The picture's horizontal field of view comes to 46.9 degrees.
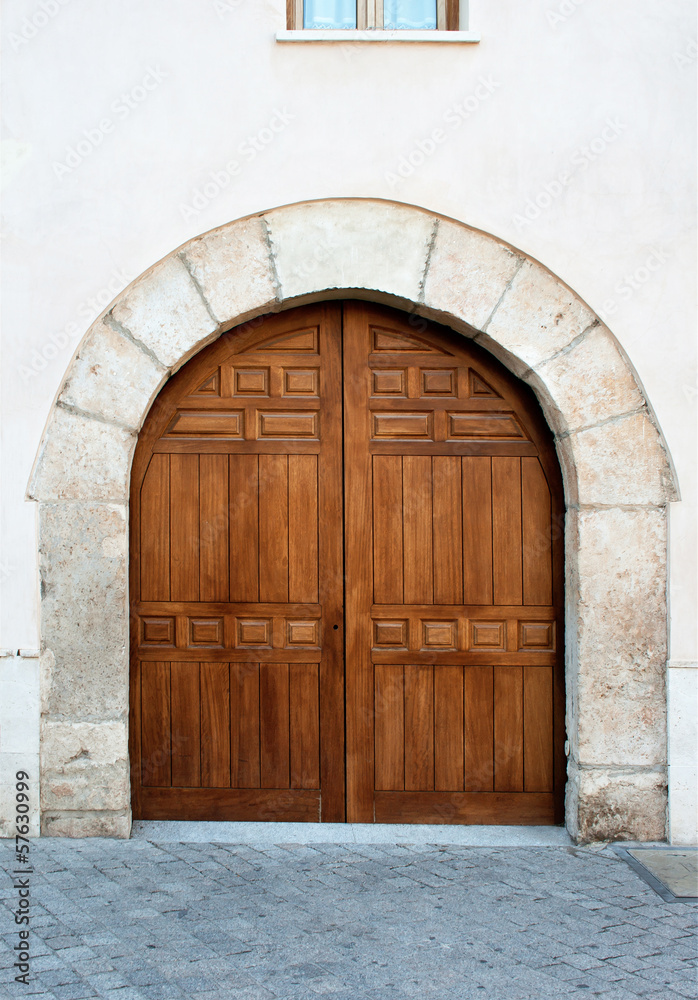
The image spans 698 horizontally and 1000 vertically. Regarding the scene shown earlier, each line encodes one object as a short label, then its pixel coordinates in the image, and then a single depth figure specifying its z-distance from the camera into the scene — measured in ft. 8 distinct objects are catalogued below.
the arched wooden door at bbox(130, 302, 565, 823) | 12.73
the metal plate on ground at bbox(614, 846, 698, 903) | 10.34
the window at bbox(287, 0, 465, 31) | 12.75
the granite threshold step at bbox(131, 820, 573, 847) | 12.06
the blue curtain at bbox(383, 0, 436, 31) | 12.85
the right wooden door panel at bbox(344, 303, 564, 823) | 12.72
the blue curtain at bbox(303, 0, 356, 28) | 12.81
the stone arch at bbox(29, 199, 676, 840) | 11.93
